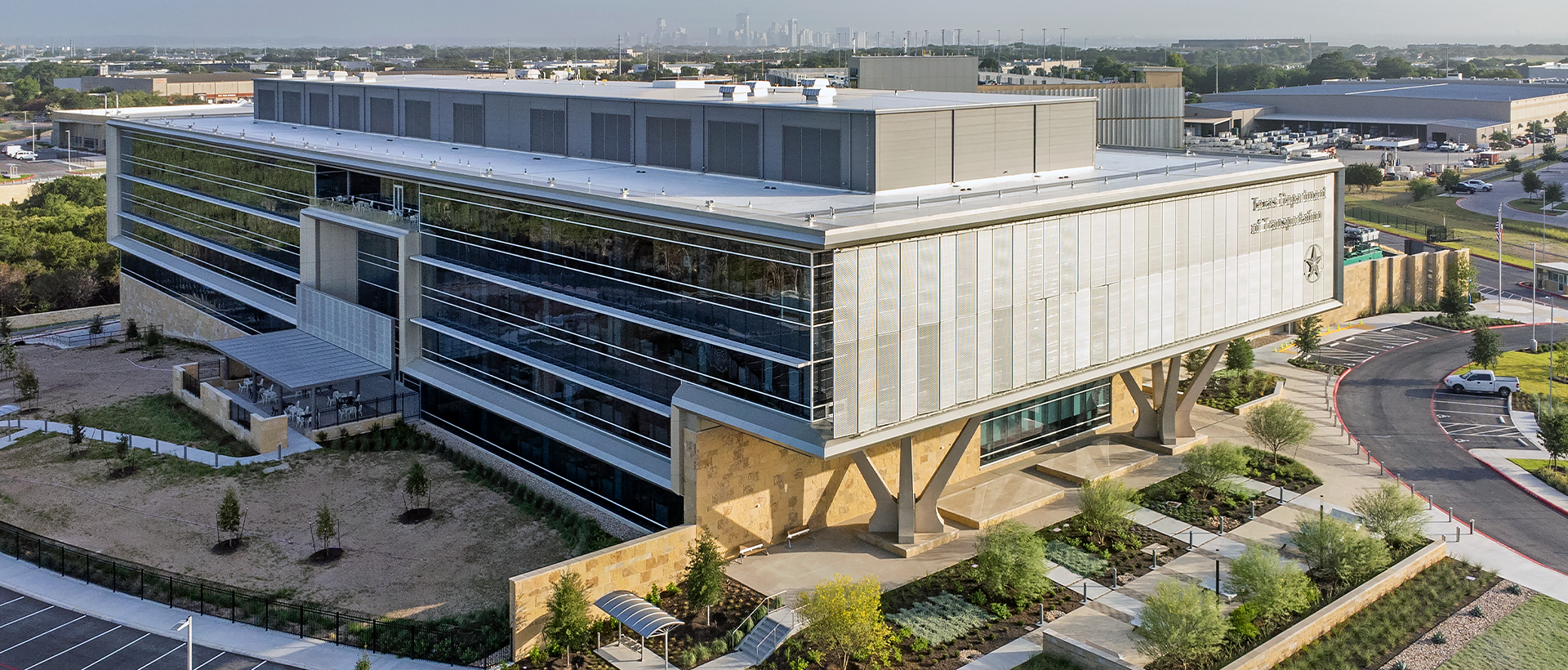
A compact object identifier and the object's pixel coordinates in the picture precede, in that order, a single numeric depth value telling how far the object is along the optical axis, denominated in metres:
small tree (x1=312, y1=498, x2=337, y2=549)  38.78
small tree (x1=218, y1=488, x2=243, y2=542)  39.56
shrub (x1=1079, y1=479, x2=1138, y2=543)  39.53
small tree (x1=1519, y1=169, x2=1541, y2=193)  114.31
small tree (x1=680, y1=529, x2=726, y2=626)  34.41
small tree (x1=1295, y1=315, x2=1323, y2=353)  63.34
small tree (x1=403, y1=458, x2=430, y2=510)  42.38
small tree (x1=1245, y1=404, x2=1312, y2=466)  46.88
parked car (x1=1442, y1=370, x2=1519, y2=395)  58.75
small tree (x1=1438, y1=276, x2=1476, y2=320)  75.00
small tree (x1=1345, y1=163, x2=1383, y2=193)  121.88
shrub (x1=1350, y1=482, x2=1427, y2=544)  39.12
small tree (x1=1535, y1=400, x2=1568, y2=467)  47.31
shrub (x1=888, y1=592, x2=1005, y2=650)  33.84
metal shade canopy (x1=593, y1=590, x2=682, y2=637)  32.75
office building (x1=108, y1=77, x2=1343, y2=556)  35.22
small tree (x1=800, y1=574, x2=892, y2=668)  31.31
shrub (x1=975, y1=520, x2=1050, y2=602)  35.47
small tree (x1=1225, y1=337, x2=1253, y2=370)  58.12
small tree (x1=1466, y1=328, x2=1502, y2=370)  60.88
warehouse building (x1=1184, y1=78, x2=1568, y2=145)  162.38
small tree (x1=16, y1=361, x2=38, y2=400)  56.66
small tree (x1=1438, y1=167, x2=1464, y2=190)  119.38
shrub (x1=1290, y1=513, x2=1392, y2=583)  36.59
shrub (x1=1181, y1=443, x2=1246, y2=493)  44.00
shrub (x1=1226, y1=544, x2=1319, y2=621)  33.97
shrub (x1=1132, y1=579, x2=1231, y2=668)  31.31
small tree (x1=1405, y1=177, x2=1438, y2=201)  115.31
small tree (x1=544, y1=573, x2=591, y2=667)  32.53
